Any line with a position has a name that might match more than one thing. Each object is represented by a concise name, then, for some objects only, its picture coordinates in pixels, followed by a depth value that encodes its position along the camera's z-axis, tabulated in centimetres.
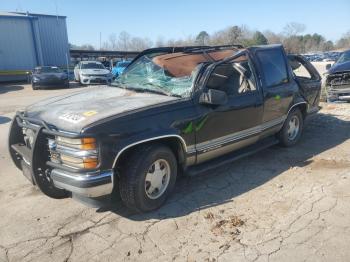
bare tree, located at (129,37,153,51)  9344
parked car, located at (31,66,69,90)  2025
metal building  2683
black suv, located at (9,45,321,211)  353
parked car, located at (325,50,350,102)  1030
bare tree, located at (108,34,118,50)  9011
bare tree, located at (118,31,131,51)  9310
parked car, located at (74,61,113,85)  2114
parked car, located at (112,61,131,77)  2444
